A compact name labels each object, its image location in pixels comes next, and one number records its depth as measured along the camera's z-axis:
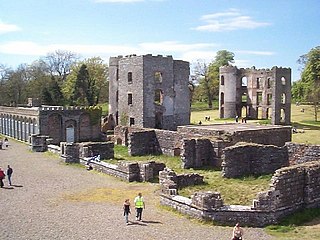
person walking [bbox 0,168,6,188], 22.40
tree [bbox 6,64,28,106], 78.69
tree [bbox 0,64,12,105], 78.19
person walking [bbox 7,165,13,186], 22.98
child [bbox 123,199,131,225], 15.74
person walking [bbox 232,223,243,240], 12.82
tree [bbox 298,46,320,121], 61.10
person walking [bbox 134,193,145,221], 16.12
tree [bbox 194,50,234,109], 82.12
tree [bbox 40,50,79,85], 85.25
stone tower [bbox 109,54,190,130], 43.91
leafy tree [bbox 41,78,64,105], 65.81
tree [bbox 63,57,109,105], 68.19
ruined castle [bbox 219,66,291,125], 55.53
